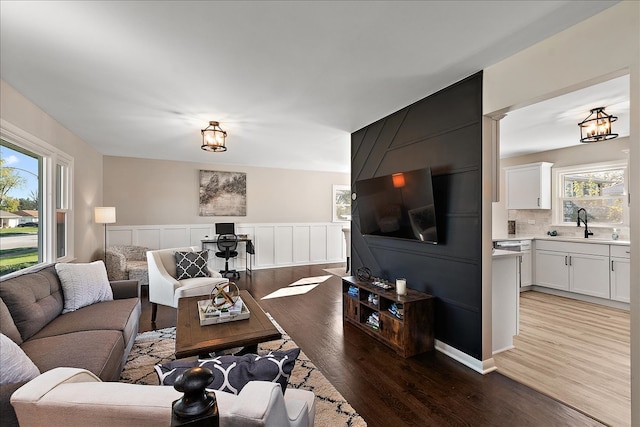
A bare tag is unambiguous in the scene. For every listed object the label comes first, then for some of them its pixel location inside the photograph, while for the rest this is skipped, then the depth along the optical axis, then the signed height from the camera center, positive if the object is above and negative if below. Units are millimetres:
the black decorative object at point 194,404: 601 -399
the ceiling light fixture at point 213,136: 3770 +976
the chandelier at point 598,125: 3324 +1016
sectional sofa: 1803 -854
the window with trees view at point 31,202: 2740 +120
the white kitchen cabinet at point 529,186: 5223 +500
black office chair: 5746 -658
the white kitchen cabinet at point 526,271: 5062 -988
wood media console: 2752 -1048
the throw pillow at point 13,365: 1299 -690
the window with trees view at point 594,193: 4508 +322
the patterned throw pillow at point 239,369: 1000 -543
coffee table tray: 2304 -808
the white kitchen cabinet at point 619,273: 4062 -831
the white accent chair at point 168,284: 3414 -839
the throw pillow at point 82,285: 2664 -674
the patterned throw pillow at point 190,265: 3814 -677
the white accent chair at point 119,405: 802 -531
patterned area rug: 1929 -1309
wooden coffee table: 1925 -860
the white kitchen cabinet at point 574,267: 4297 -838
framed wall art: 6559 +445
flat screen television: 2832 +78
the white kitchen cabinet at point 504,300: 2803 -835
